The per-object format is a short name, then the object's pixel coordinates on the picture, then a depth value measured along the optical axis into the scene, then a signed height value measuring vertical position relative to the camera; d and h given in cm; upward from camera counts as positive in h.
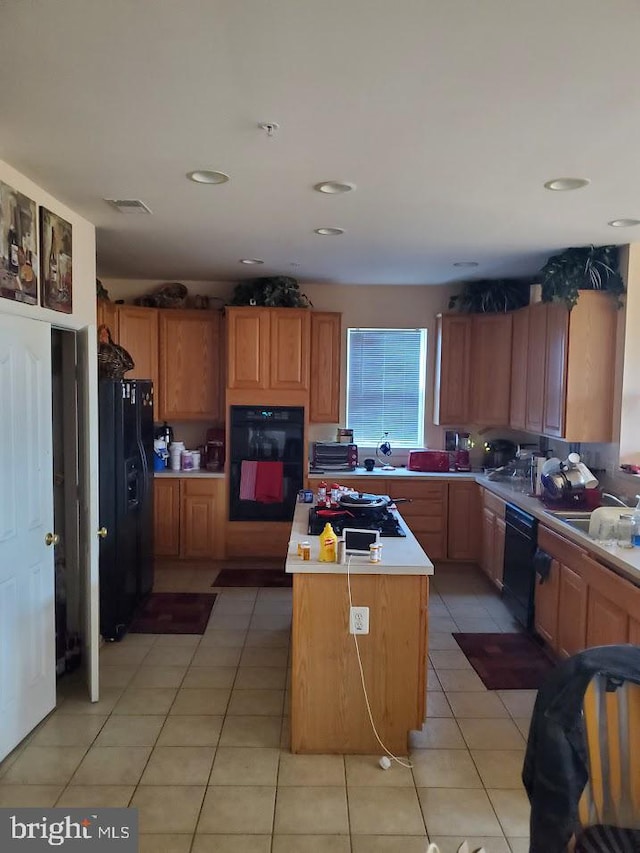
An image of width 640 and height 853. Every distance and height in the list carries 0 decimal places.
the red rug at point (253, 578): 491 -158
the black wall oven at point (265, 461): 529 -63
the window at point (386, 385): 591 +7
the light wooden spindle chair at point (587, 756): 151 -95
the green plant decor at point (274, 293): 526 +87
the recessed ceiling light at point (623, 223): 333 +98
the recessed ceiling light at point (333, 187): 275 +96
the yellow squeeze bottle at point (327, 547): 265 -70
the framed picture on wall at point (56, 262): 293 +64
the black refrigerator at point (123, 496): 369 -71
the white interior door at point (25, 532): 254 -65
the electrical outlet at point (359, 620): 263 -101
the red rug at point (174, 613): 401 -160
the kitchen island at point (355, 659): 264 -120
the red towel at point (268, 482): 529 -81
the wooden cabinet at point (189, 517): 528 -113
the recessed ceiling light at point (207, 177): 262 +96
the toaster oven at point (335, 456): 552 -60
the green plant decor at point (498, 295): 533 +89
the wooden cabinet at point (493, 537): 464 -116
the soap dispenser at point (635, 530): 309 -71
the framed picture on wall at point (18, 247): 253 +63
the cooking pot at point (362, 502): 337 -63
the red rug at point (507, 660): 338 -162
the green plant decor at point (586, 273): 399 +83
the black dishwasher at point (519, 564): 396 -119
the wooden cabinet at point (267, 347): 519 +38
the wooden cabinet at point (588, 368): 405 +19
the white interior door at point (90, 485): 304 -50
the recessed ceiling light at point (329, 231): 365 +99
